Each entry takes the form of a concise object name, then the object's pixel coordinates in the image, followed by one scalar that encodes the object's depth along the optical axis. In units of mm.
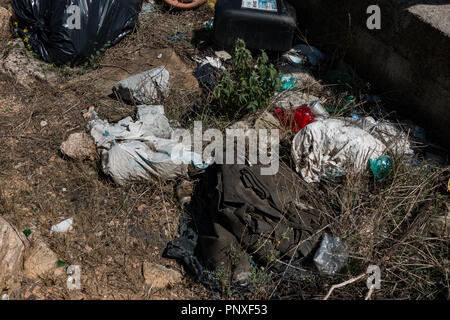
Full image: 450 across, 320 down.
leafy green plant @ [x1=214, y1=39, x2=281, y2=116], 2934
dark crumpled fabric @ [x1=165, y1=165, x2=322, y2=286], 2311
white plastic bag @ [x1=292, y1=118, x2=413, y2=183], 2625
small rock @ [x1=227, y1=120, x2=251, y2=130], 3053
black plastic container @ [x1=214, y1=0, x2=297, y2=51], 3523
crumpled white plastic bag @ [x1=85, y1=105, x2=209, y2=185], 2668
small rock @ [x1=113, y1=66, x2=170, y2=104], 3237
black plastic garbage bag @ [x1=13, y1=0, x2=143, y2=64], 3459
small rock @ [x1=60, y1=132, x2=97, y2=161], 2834
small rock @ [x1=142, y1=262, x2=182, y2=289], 2277
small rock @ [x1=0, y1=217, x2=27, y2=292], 2150
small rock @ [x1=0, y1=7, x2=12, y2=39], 3789
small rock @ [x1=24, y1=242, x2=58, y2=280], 2252
